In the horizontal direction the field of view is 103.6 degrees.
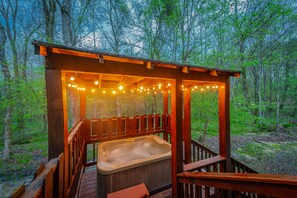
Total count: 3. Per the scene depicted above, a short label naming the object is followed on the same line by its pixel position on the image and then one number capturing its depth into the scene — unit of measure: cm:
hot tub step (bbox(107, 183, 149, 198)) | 183
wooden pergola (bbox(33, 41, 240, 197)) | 149
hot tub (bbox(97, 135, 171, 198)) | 250
